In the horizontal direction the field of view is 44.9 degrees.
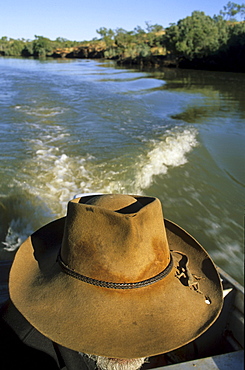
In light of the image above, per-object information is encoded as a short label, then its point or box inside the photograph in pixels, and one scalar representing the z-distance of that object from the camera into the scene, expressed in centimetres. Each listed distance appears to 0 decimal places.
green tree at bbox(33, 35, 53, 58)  8929
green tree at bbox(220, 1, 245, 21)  6598
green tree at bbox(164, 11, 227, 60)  4186
